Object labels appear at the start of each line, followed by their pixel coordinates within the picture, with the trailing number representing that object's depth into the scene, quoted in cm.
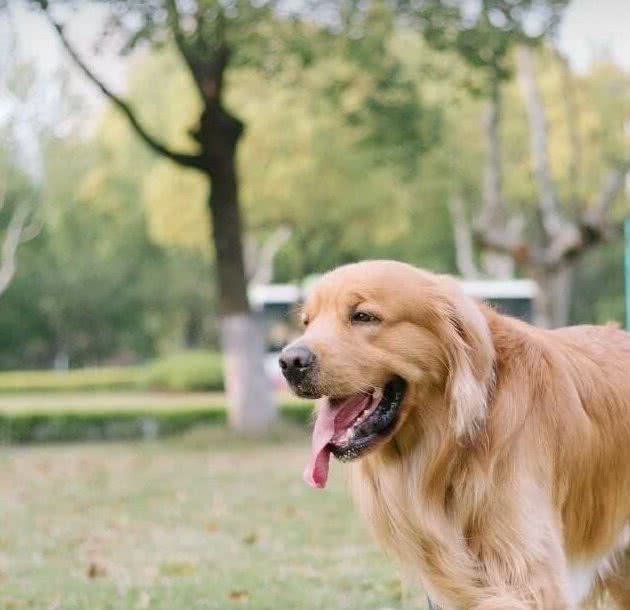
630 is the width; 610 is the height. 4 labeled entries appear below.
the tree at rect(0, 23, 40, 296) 3858
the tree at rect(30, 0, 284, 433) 1827
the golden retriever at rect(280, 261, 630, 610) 421
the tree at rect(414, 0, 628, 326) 1767
